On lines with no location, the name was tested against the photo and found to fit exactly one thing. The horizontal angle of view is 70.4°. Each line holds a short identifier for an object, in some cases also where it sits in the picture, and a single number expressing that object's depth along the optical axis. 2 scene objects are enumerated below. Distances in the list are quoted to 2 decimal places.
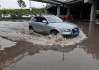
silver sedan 4.53
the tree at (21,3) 33.63
